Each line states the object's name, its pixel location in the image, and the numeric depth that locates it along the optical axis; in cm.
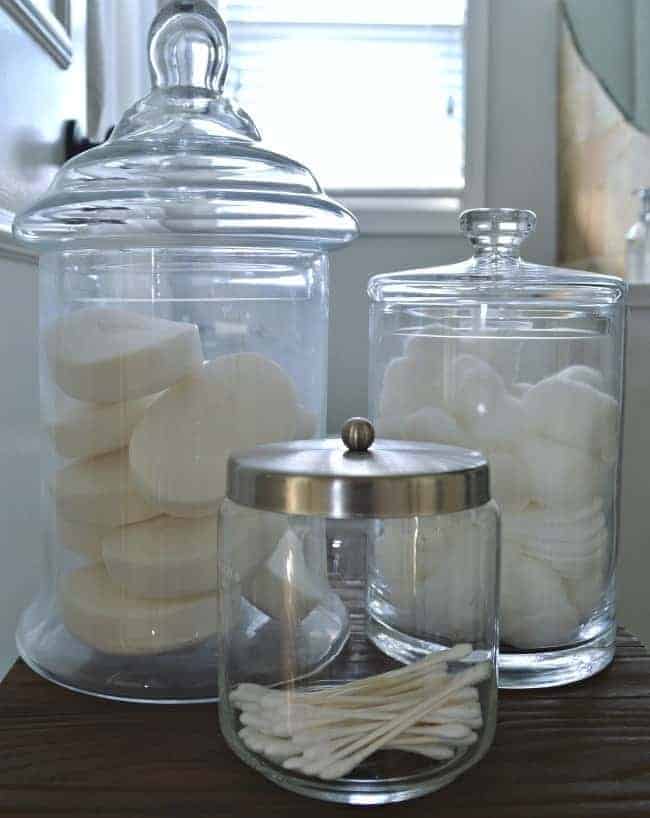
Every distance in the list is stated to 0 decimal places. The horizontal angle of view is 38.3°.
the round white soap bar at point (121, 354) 54
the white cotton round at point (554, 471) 58
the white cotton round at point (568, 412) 58
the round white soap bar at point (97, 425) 56
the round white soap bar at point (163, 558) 55
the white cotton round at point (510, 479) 58
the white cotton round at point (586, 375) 60
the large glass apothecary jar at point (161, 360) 55
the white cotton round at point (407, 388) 60
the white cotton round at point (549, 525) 58
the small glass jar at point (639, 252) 137
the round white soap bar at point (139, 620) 56
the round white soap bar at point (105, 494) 56
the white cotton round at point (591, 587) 59
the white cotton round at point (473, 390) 59
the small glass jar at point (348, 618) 43
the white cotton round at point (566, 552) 58
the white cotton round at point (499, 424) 58
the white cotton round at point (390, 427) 61
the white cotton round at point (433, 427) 59
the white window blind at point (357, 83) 159
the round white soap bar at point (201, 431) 55
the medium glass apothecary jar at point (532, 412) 58
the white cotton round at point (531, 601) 58
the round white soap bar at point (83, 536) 57
